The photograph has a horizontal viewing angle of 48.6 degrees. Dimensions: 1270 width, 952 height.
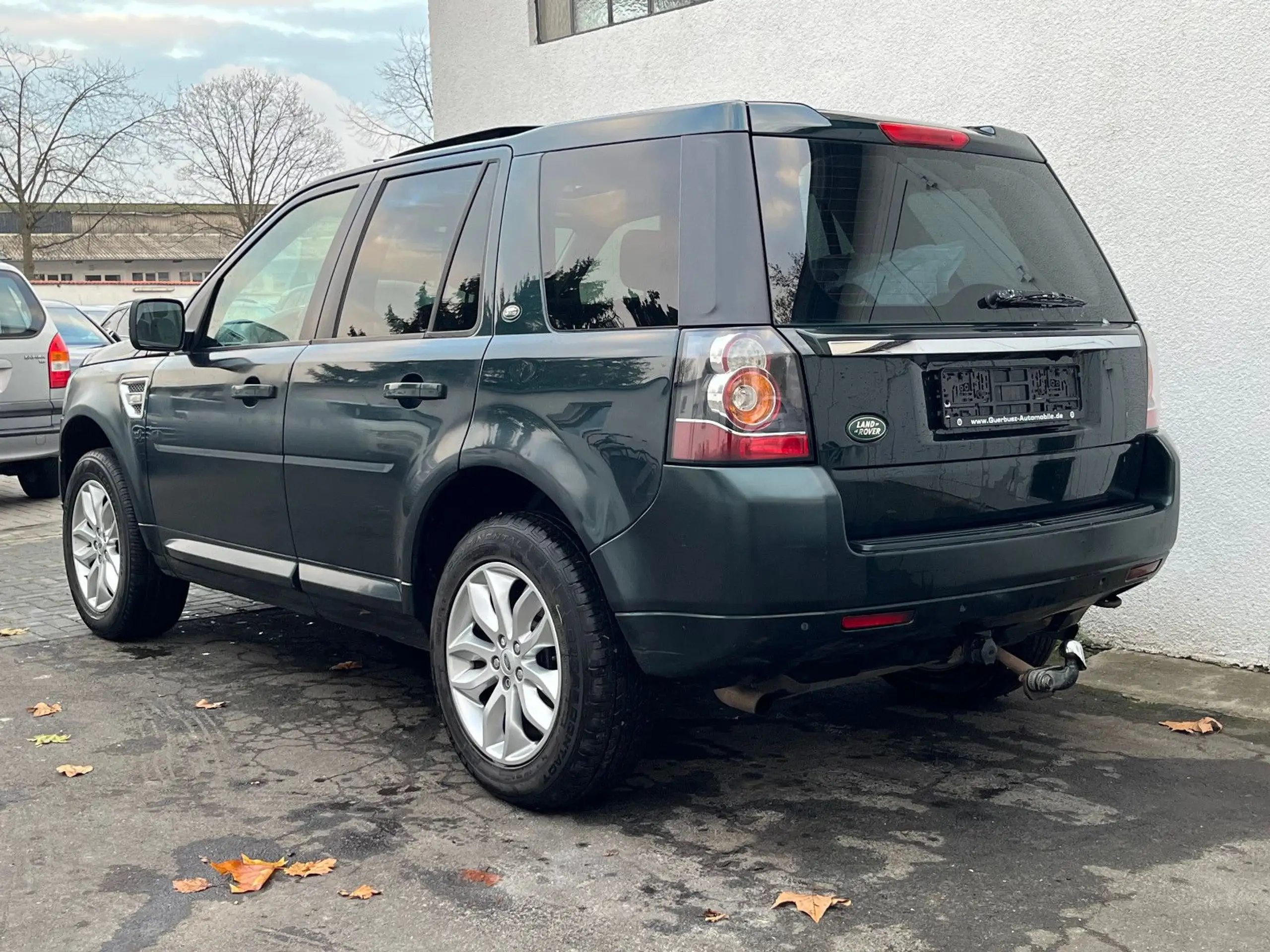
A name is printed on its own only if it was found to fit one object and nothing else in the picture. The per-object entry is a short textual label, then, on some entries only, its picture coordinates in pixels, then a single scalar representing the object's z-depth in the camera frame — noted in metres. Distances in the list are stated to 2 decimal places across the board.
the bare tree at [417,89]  46.22
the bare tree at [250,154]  55.66
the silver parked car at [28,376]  10.73
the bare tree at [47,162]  41.50
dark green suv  3.31
